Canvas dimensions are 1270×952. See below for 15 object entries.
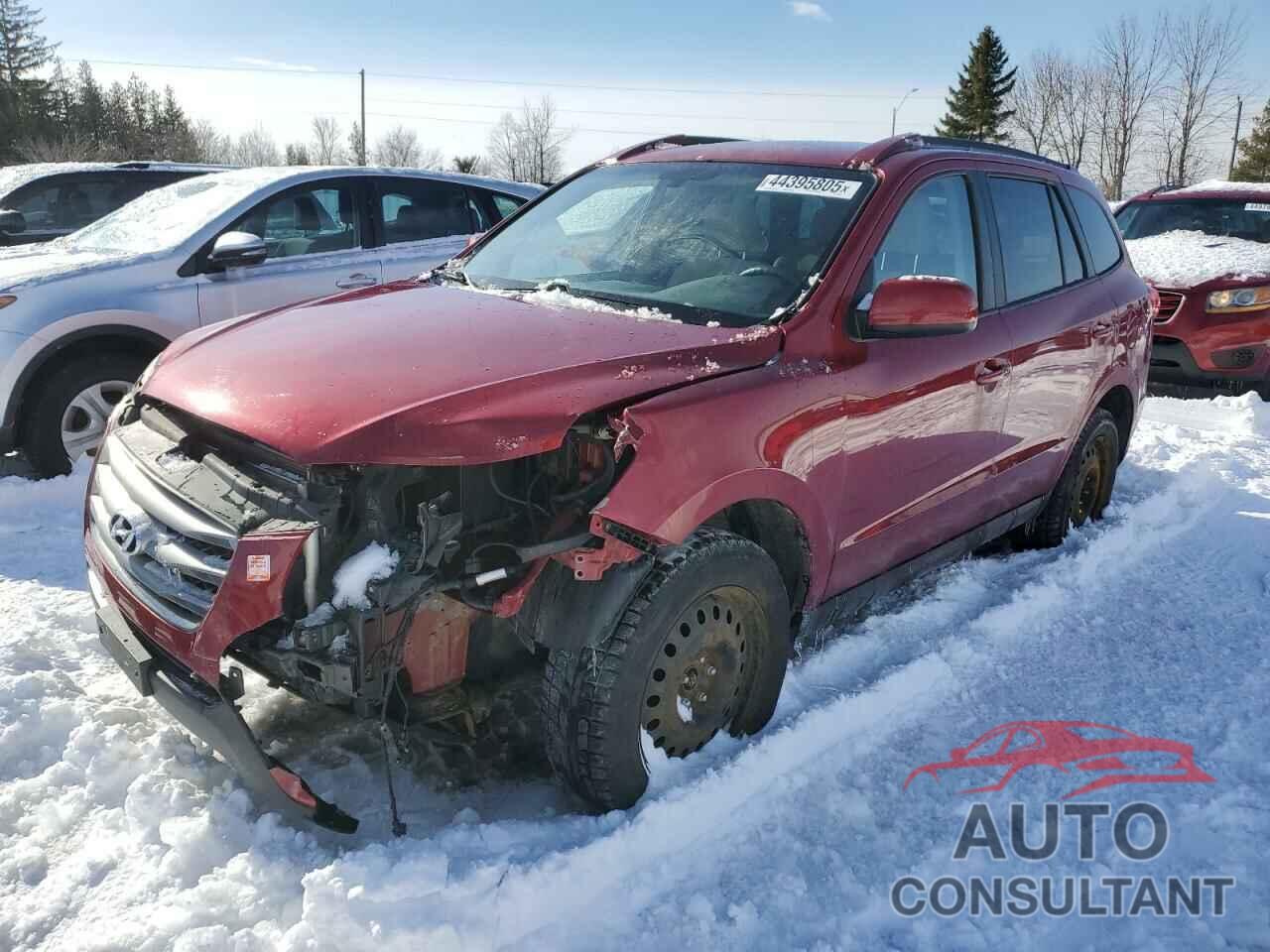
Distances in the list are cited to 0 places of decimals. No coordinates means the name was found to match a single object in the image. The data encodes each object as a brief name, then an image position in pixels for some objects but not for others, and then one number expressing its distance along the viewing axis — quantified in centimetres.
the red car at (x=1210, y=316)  816
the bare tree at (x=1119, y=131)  4297
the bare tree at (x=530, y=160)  6253
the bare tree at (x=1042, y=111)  4612
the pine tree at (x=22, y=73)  4459
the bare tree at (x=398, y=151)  6856
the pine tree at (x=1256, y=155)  4709
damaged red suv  234
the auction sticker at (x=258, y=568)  224
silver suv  527
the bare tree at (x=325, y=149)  7200
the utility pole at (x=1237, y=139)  4825
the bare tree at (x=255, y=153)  7269
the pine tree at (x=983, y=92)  5188
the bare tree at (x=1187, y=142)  4069
